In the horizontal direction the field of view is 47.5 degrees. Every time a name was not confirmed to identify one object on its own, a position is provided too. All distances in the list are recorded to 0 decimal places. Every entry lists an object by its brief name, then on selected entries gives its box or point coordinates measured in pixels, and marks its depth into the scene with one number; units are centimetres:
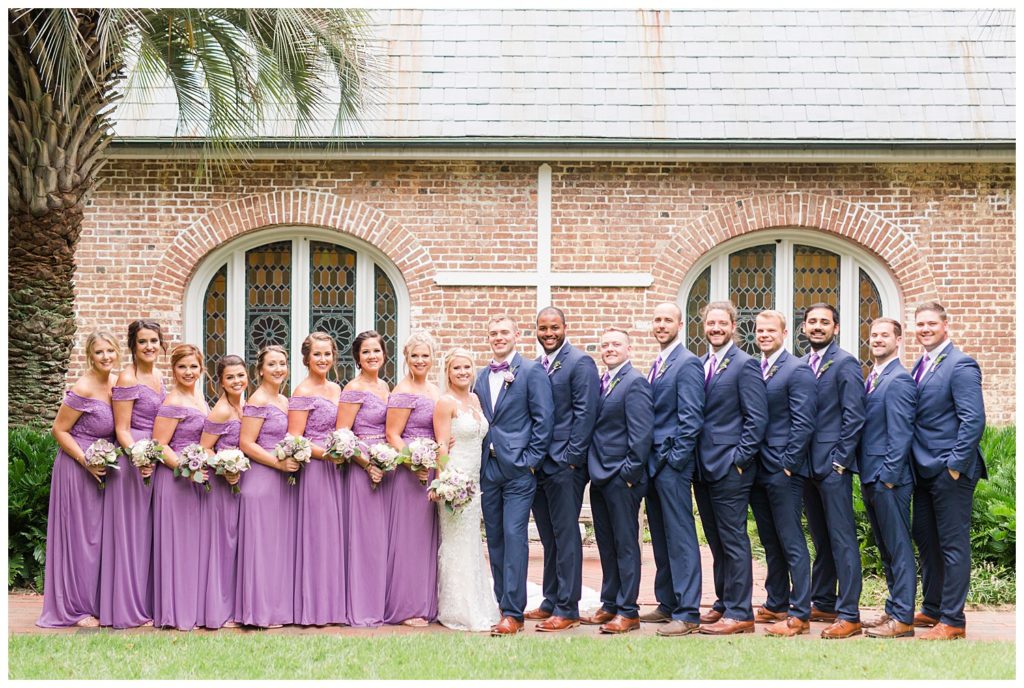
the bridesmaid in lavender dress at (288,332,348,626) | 739
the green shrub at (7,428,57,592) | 874
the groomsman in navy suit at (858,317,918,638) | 702
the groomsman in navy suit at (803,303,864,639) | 708
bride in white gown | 741
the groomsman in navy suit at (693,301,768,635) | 709
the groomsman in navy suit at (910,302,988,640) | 689
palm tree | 899
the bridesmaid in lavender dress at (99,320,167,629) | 736
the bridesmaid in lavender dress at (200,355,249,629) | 735
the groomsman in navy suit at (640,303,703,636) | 712
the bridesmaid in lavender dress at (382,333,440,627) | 752
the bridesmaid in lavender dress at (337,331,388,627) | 747
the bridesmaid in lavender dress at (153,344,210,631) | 732
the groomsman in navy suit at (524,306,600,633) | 723
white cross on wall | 1234
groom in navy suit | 723
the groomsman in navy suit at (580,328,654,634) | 712
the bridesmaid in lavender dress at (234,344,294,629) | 733
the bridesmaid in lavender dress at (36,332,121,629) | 746
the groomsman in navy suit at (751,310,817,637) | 709
